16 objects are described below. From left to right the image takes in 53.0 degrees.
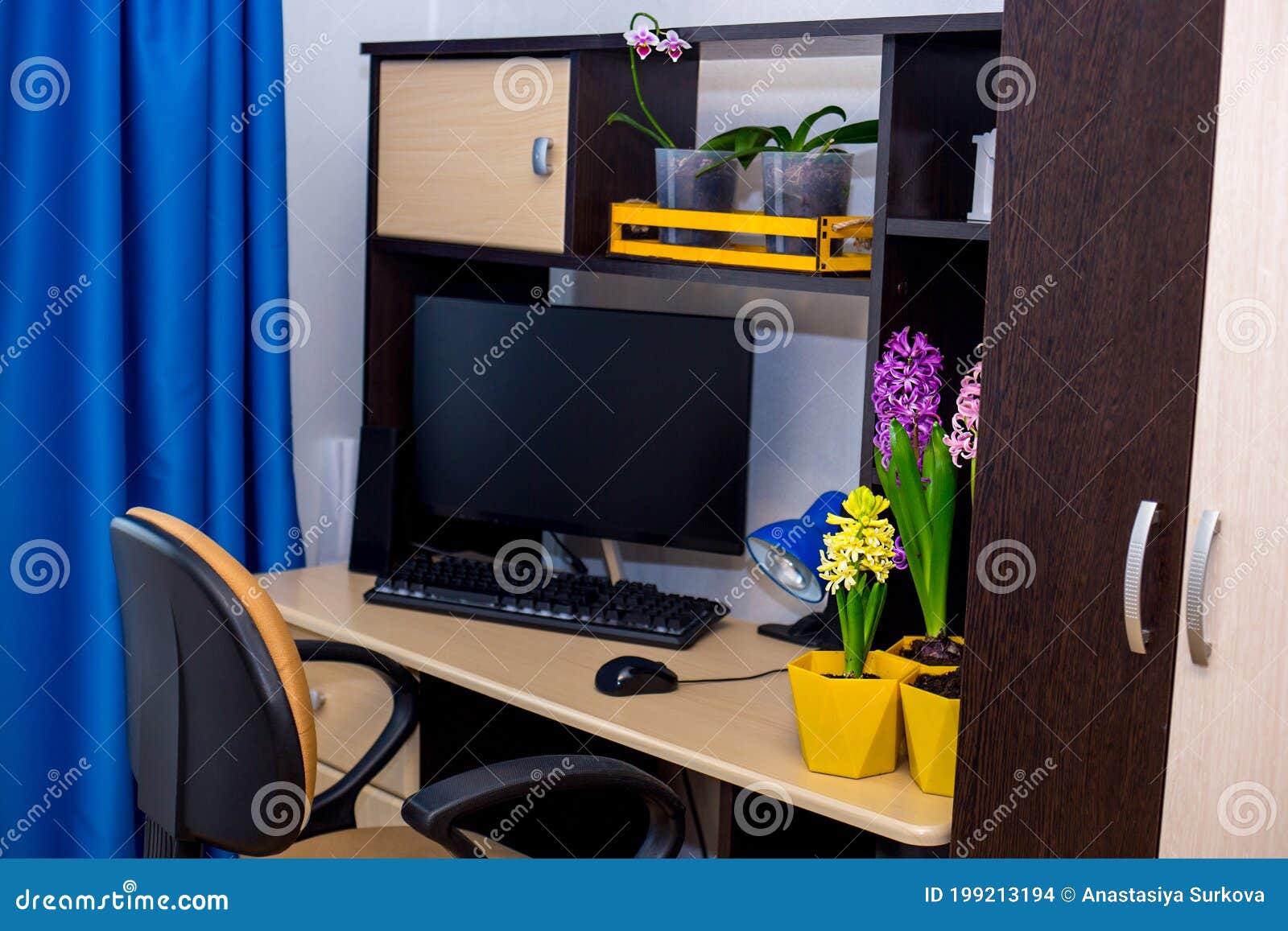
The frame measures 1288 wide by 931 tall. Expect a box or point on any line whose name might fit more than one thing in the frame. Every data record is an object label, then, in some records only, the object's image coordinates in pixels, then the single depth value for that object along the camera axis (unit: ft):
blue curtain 6.64
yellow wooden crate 5.90
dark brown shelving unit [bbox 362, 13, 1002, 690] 5.53
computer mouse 5.74
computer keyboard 6.55
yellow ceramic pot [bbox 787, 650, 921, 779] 4.91
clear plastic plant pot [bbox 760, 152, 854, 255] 6.03
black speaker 7.54
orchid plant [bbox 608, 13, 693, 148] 6.31
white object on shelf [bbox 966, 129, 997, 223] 5.40
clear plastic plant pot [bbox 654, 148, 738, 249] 6.38
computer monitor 6.76
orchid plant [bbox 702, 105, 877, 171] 6.01
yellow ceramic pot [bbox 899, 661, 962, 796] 4.77
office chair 4.59
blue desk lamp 6.24
